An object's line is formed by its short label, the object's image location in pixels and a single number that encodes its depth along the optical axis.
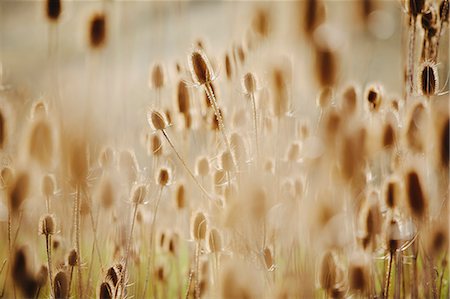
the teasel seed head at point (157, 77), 3.62
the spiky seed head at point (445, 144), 3.10
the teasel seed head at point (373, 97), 3.35
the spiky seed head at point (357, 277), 3.13
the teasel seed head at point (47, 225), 3.19
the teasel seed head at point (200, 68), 3.16
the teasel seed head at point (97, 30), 3.31
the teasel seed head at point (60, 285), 3.13
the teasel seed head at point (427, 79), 3.24
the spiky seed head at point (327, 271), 3.14
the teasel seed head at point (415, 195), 3.04
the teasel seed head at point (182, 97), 3.44
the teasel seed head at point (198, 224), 3.24
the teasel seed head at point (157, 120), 3.23
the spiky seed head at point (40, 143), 3.08
